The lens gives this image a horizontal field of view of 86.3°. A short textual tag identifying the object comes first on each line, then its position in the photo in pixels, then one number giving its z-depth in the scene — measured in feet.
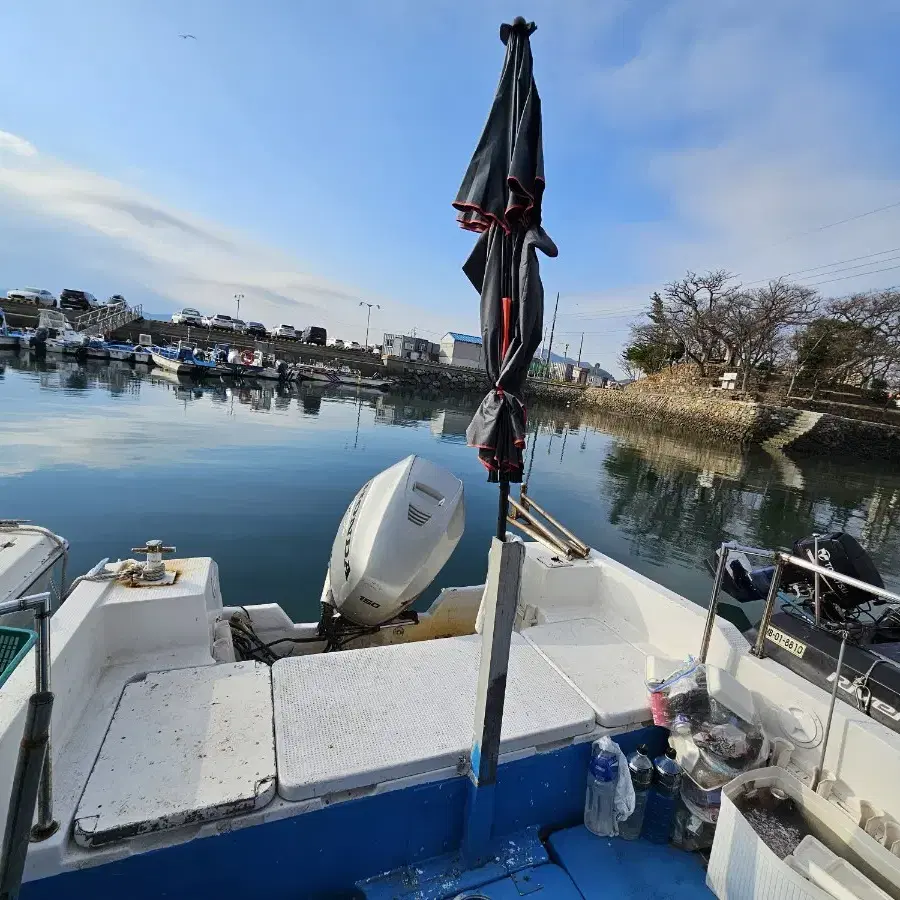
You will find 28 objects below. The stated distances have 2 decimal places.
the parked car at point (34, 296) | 137.80
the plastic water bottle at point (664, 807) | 7.96
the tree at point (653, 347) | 138.31
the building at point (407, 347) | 199.11
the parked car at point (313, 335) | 179.01
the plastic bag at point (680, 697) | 8.35
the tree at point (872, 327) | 103.91
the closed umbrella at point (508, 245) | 5.94
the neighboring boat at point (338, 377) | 136.26
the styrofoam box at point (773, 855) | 5.93
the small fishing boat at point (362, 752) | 5.92
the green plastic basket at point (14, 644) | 3.92
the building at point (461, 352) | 197.36
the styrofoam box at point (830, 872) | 5.64
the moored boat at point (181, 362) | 114.21
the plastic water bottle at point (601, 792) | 7.67
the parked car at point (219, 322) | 161.17
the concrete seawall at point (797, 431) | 97.45
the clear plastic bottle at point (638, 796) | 7.83
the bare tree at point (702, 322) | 119.44
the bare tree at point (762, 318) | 108.99
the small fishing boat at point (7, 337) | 113.80
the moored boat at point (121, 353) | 121.81
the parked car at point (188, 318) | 165.58
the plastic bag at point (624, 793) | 7.56
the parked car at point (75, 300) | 141.49
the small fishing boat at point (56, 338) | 116.16
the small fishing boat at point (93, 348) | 117.39
